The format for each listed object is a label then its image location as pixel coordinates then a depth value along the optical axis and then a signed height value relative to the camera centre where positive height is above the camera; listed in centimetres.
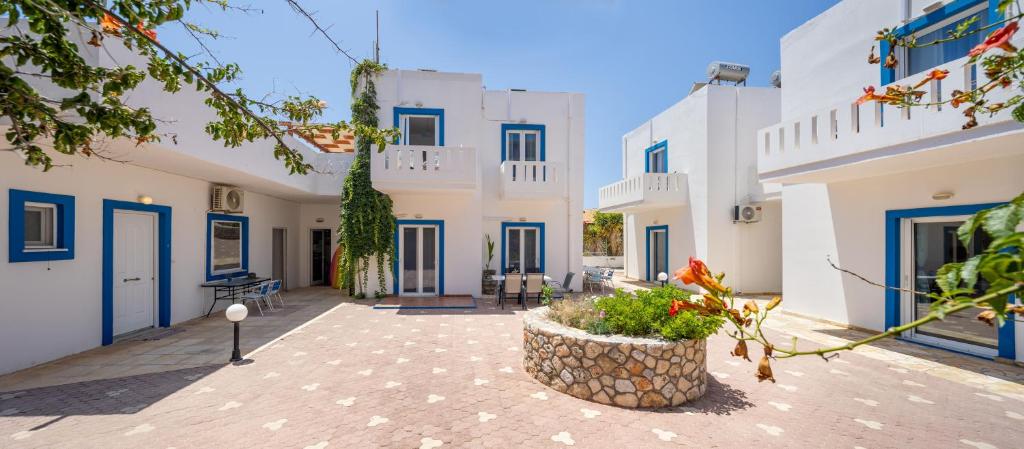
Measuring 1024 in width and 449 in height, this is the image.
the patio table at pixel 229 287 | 857 -133
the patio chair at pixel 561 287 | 1047 -162
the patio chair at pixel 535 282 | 970 -130
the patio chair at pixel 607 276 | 1184 -140
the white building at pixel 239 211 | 550 +31
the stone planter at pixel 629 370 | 429 -152
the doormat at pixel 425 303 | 957 -184
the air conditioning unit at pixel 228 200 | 890 +59
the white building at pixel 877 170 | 534 +88
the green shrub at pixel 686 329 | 438 -109
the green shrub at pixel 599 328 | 470 -116
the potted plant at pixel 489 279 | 1124 -142
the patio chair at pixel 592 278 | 1201 -151
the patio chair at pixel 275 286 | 924 -134
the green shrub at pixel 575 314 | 510 -112
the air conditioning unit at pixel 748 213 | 1129 +39
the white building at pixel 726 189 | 1155 +113
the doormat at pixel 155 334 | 684 -185
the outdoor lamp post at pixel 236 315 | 563 -122
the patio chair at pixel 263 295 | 842 -143
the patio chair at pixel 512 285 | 964 -136
